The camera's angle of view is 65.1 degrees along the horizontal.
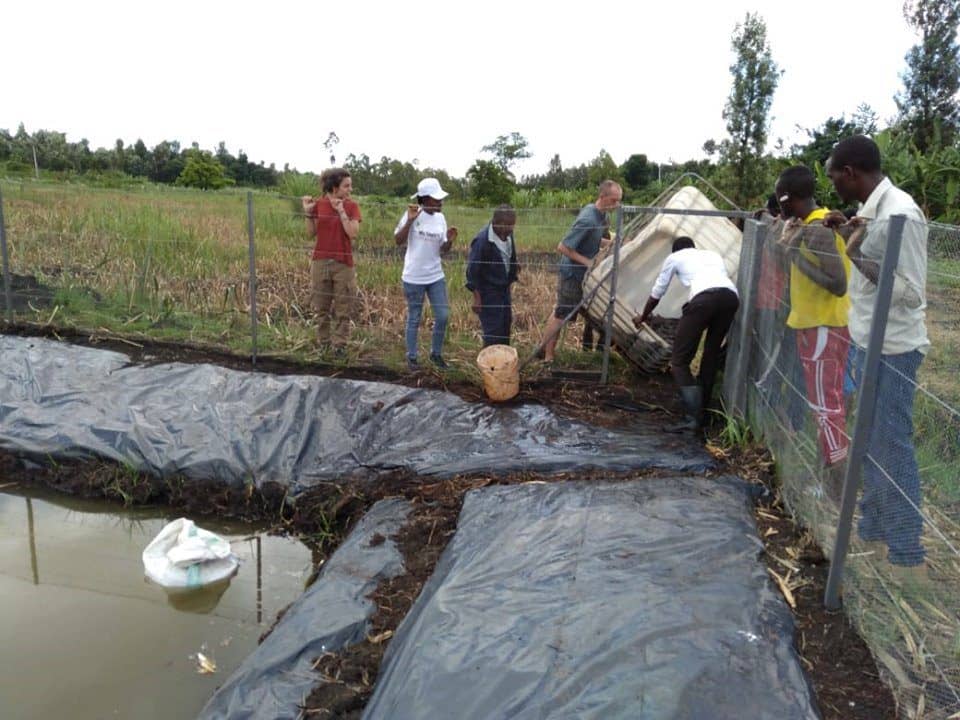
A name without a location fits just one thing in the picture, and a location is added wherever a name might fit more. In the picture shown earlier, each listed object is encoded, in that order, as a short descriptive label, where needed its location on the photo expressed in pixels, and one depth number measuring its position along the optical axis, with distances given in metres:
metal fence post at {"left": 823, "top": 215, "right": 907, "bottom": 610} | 2.49
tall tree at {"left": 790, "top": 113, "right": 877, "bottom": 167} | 19.20
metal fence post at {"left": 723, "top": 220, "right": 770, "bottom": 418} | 4.43
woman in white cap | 5.60
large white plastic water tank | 5.44
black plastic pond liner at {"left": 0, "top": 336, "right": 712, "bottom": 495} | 4.52
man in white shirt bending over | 4.52
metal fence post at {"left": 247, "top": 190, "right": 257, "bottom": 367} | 5.89
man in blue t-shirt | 5.62
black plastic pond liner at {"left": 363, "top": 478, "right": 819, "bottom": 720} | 2.31
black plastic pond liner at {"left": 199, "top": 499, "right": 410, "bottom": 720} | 2.65
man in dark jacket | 5.69
